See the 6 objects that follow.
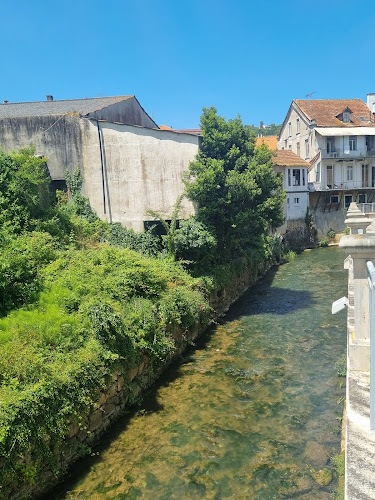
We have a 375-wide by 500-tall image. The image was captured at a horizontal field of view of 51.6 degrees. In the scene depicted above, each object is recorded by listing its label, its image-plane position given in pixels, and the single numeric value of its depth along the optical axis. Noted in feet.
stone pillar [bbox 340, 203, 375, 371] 16.85
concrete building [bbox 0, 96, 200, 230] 62.64
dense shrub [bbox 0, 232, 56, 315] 33.81
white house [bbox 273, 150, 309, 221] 117.87
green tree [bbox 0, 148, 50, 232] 47.01
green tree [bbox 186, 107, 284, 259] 58.29
